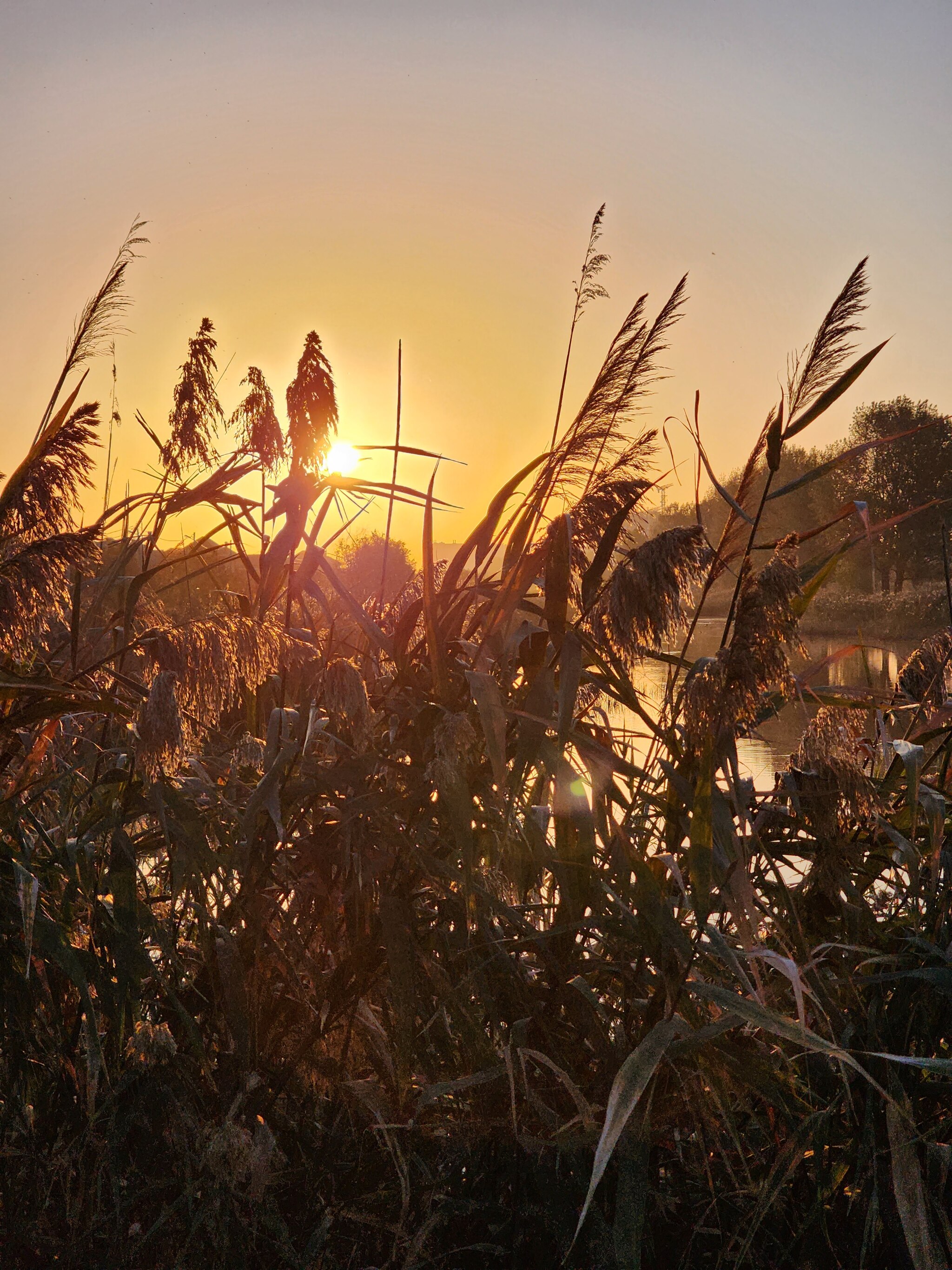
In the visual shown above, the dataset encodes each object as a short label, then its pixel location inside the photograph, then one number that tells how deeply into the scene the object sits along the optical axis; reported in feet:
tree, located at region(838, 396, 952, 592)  109.60
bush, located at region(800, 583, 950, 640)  96.73
